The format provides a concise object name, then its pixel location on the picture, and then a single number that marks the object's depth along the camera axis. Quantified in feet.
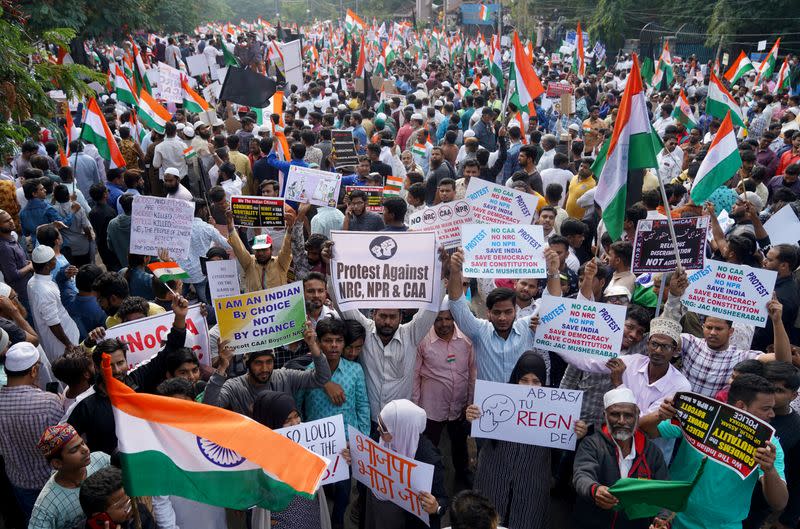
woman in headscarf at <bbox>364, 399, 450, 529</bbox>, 14.20
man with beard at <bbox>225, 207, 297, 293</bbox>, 22.59
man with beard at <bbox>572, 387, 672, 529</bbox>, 13.89
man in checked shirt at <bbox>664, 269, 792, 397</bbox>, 16.83
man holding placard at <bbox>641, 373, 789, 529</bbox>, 13.23
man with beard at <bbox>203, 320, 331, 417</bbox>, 16.14
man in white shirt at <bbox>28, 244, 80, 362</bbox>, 20.62
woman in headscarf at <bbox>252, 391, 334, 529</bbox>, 14.12
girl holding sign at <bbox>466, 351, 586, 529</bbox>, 15.49
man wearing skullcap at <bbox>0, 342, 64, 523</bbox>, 15.08
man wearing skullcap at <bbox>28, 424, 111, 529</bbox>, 12.54
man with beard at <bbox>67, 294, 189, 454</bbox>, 15.05
